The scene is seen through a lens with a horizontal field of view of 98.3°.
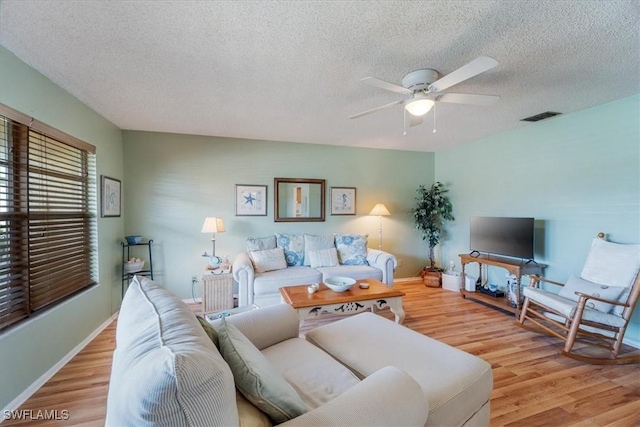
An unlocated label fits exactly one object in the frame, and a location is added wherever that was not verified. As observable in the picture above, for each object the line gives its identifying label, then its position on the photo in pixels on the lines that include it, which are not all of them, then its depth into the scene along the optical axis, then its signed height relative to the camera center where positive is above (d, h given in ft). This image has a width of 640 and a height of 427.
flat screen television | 11.03 -1.02
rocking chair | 7.70 -2.73
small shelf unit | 11.41 -2.27
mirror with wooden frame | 14.06 +0.58
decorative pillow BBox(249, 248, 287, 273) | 11.78 -2.14
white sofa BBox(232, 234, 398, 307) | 10.74 -2.64
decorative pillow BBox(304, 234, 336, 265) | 13.09 -1.55
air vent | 10.23 +3.68
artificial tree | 15.70 -0.08
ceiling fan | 6.49 +2.91
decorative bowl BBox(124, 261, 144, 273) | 11.14 -2.30
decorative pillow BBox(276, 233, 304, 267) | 12.95 -1.71
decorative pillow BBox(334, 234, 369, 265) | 13.10 -1.82
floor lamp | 14.57 +0.02
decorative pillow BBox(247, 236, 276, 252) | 12.53 -1.49
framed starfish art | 13.44 +0.52
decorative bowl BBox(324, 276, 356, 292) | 8.85 -2.41
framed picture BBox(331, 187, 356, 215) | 15.02 +0.57
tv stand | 10.71 -2.24
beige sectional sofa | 2.15 -2.19
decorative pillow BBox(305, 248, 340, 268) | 12.60 -2.16
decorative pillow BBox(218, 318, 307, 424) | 3.03 -1.98
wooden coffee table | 8.02 -2.65
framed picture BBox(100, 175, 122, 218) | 9.90 +0.49
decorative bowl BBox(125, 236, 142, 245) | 11.53 -1.26
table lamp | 11.57 -0.72
